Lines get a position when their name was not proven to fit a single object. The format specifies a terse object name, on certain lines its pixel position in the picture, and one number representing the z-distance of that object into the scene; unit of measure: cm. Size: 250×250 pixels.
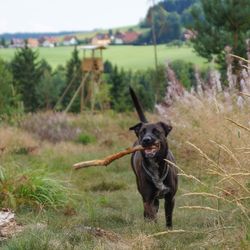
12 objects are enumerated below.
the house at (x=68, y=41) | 13021
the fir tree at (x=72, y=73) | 6601
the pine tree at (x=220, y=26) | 1920
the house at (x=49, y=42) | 12819
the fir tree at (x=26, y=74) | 6181
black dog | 705
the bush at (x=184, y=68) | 5918
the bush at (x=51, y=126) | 1806
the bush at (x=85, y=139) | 1752
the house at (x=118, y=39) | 10850
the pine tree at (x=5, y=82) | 3919
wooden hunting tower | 3338
